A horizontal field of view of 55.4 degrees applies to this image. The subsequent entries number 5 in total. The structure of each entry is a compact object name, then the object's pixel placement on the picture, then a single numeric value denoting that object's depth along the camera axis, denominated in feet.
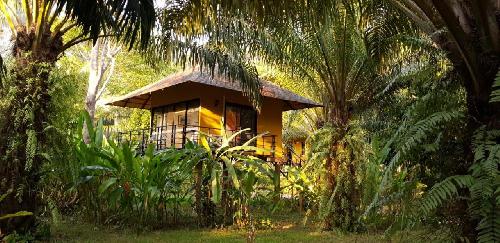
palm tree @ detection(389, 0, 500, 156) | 11.89
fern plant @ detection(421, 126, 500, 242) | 10.32
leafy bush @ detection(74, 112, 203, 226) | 26.84
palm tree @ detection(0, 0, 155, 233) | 21.74
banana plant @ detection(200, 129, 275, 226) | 27.68
